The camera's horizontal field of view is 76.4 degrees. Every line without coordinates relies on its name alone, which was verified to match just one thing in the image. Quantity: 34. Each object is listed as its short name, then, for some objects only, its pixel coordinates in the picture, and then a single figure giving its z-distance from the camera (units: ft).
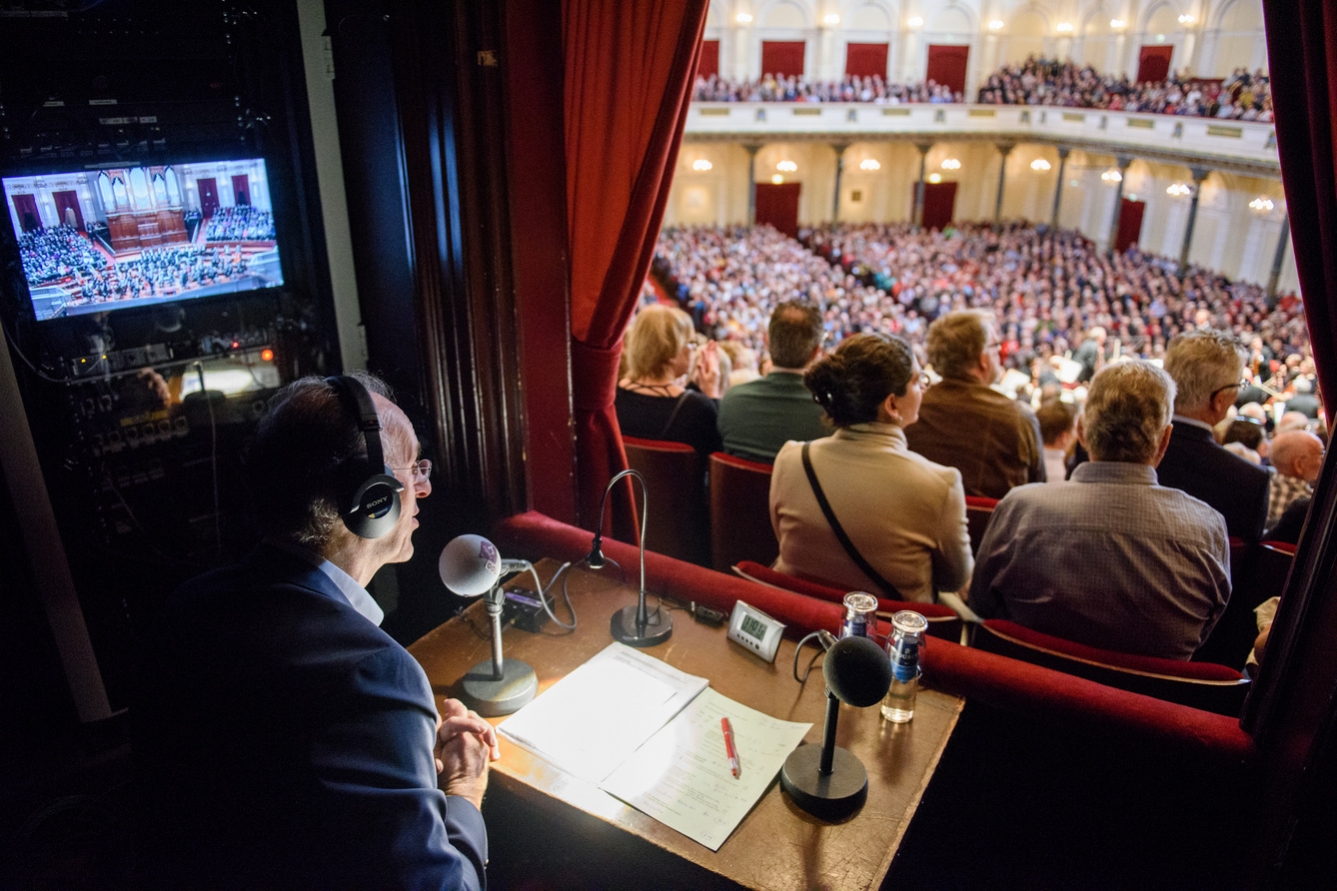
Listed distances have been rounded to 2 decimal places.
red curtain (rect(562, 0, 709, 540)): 7.43
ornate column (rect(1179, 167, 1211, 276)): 47.47
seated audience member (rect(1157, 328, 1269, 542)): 7.39
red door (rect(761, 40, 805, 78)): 63.45
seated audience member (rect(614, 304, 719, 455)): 9.61
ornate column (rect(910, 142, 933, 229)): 67.10
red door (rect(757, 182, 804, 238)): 67.56
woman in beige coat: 6.47
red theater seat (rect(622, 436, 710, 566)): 9.03
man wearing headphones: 3.44
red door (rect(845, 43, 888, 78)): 65.21
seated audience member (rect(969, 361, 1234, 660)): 5.85
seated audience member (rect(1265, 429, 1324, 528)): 8.81
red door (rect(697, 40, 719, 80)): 61.31
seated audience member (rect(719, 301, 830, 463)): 8.96
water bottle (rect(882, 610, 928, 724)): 5.27
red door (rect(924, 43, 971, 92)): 66.39
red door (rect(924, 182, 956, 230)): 69.46
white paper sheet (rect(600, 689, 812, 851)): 4.53
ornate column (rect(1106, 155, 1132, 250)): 54.75
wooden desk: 4.28
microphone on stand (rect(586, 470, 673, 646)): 6.03
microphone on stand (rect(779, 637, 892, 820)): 4.02
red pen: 4.84
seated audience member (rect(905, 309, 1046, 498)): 8.68
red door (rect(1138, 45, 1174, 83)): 57.57
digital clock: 5.80
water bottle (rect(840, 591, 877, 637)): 5.33
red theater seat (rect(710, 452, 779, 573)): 8.23
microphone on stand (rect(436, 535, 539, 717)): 5.10
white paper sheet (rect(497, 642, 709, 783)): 5.01
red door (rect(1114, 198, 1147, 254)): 57.47
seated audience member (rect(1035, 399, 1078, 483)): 11.63
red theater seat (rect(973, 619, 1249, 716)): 5.32
